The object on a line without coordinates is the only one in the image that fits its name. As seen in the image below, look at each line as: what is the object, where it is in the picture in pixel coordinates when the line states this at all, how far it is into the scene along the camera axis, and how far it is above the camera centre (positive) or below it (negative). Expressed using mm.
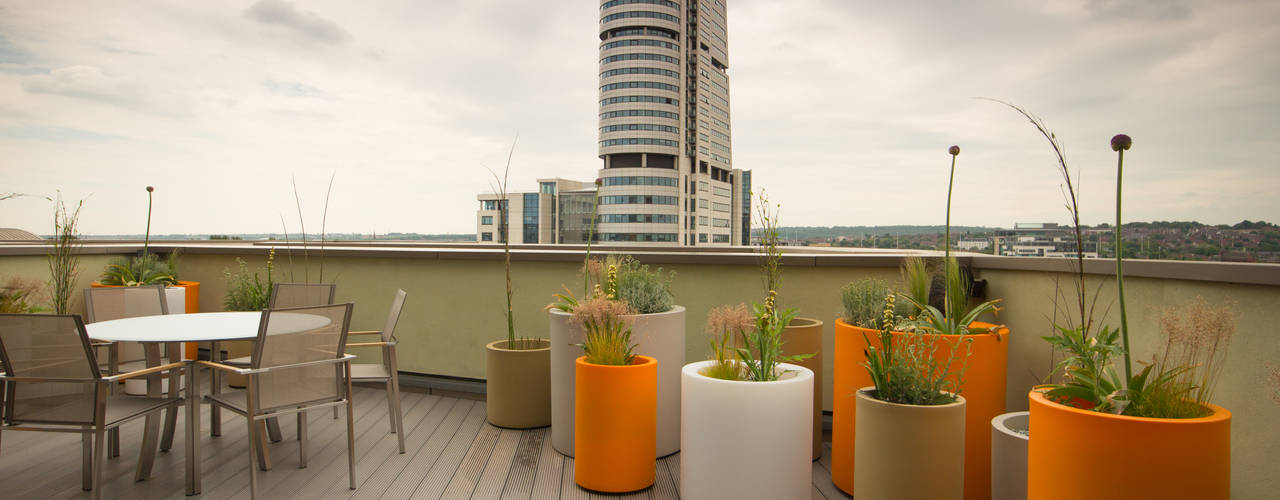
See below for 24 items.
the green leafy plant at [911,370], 2219 -488
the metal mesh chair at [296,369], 2533 -578
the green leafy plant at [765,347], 2514 -445
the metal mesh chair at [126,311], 3199 -465
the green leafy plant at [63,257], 4672 -151
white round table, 2588 -436
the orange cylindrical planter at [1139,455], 1405 -520
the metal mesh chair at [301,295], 3775 -349
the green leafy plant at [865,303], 2820 -284
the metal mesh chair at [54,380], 2367 -576
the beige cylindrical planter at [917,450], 2082 -736
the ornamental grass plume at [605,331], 2793 -426
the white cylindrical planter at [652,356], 3068 -651
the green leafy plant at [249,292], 4797 -430
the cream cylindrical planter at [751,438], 2338 -786
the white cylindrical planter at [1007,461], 2131 -798
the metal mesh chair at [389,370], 3236 -734
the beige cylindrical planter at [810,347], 3172 -561
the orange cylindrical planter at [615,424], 2705 -848
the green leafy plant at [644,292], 3227 -270
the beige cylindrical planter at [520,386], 3732 -920
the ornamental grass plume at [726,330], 2535 -383
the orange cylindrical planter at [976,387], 2504 -626
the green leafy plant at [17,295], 4155 -398
